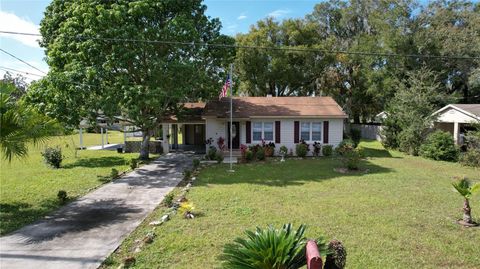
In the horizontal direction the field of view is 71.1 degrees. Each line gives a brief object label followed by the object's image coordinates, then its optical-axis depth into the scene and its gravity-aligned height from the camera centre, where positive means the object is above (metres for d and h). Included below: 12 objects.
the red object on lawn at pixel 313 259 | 3.62 -1.39
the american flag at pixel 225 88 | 17.35 +2.28
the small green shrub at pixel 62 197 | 10.20 -2.00
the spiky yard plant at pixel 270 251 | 3.92 -1.46
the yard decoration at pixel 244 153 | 18.61 -1.23
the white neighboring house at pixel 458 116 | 19.88 +0.87
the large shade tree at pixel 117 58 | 15.18 +3.53
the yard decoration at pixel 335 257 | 4.18 -1.58
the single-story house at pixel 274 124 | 20.64 +0.41
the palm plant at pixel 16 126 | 8.28 +0.14
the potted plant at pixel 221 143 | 20.47 -0.77
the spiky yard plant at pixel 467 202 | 8.18 -1.76
